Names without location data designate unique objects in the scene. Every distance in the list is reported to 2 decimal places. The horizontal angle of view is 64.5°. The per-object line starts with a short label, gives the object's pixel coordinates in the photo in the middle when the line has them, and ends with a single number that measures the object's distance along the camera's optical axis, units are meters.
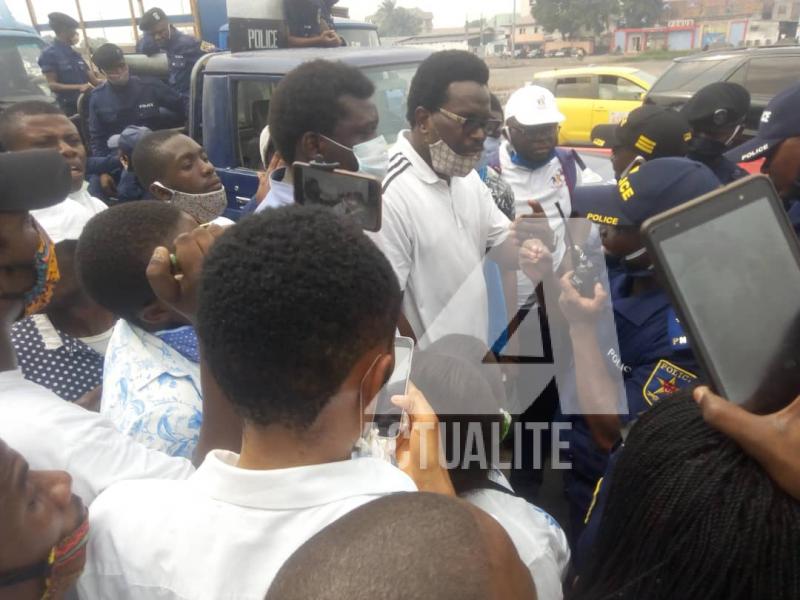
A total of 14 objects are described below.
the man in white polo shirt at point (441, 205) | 2.21
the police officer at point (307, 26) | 4.93
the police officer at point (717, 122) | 2.89
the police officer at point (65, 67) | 7.25
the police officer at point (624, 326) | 1.64
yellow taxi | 10.68
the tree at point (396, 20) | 67.56
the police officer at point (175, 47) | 6.23
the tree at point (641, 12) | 45.22
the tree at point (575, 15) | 43.81
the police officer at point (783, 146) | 2.30
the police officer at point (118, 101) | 5.07
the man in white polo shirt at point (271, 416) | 0.88
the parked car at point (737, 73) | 8.26
